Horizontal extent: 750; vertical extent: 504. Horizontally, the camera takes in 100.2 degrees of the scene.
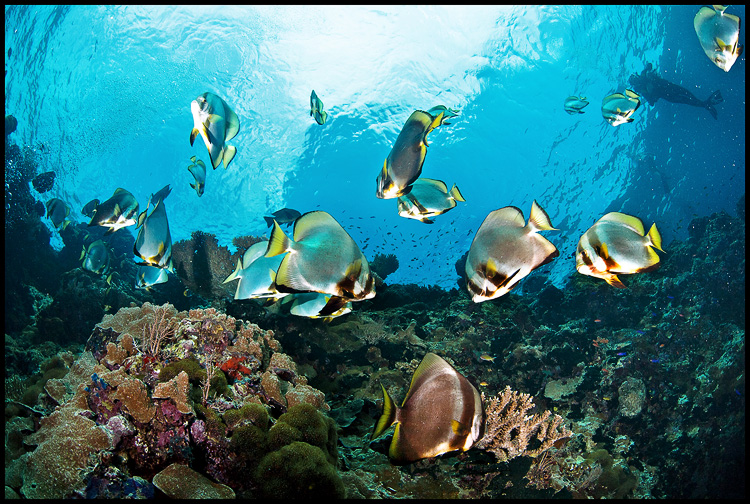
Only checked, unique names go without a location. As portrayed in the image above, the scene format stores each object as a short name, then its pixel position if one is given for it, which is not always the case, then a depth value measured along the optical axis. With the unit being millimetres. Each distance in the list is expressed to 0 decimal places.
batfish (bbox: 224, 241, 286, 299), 3205
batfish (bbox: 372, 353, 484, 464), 2113
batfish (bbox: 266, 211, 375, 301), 1657
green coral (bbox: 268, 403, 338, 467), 2719
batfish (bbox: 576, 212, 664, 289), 2447
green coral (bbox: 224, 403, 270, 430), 2830
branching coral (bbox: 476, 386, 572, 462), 3840
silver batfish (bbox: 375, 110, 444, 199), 2605
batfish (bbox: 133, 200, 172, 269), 3436
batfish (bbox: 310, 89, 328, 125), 5598
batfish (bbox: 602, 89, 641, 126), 5363
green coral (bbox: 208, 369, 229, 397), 3188
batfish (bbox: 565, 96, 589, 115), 7926
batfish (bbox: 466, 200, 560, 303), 1858
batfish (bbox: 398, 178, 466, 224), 3566
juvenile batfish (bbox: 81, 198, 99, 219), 8367
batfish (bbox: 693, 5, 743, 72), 3580
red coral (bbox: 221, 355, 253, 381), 3654
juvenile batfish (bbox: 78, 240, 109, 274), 7477
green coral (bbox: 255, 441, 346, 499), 2392
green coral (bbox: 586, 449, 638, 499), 4941
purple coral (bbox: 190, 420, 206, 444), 2732
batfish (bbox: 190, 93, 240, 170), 2893
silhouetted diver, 19172
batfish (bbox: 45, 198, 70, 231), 8031
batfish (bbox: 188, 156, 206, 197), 5539
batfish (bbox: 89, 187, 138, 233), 4312
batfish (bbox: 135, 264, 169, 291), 5832
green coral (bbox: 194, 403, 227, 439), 2764
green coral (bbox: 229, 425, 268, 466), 2650
